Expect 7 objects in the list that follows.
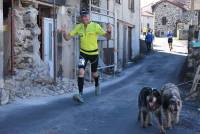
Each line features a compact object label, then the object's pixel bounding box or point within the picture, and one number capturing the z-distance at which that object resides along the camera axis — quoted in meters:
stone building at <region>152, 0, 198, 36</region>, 60.66
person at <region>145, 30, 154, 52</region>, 34.41
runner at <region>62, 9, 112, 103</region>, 10.16
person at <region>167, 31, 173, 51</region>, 36.91
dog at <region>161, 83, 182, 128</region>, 7.74
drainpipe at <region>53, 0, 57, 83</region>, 14.54
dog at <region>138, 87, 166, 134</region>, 7.57
